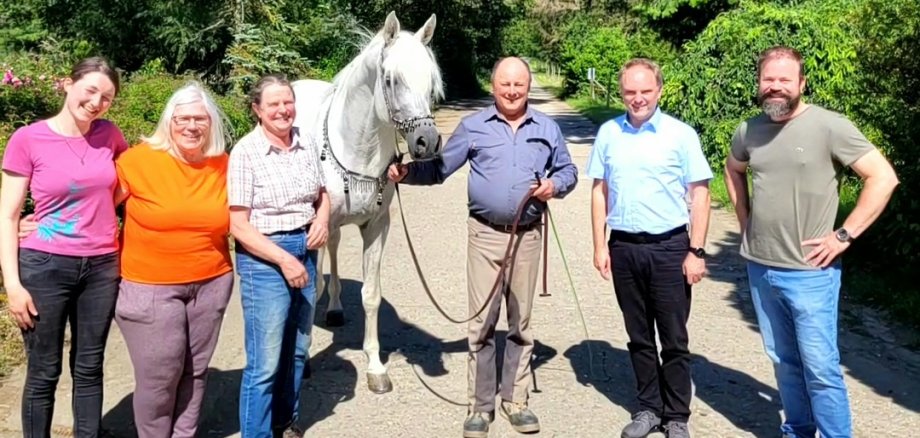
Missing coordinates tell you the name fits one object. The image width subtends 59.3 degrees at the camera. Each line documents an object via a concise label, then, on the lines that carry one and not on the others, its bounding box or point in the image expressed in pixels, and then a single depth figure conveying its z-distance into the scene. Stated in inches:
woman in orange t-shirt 134.9
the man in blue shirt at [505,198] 163.8
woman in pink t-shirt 130.7
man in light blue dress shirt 158.7
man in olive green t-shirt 142.2
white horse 174.9
